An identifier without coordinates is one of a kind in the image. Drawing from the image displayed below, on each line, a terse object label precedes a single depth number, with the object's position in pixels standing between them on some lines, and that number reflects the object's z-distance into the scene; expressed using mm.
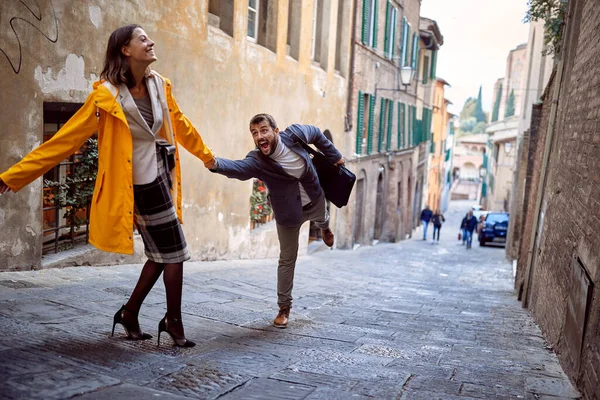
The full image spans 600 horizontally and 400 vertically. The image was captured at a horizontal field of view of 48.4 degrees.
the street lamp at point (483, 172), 59112
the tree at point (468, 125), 110812
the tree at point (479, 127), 99862
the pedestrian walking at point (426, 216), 26422
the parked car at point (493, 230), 25078
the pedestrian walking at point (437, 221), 25672
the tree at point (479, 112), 112500
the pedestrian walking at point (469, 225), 24328
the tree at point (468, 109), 119269
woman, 3465
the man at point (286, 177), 4453
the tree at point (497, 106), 73600
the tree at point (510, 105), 62381
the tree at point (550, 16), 9482
